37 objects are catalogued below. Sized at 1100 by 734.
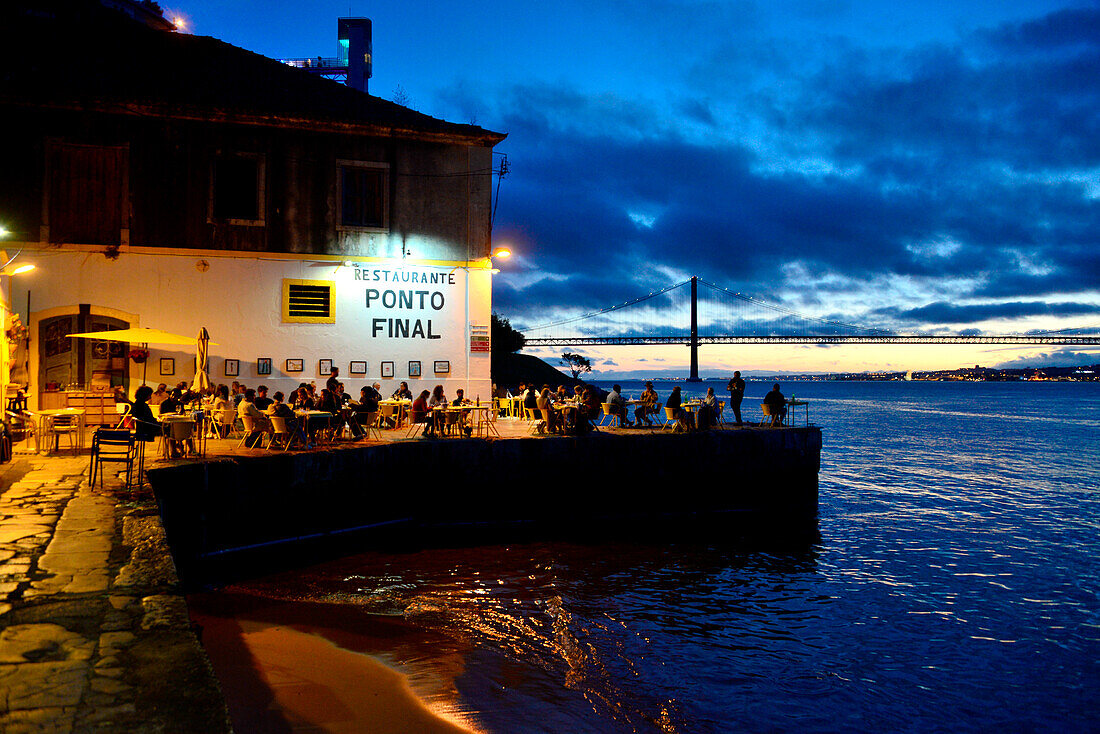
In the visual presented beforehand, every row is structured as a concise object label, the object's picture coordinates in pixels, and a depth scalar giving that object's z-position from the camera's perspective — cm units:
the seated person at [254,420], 1251
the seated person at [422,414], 1520
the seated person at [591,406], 1648
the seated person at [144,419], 971
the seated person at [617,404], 1770
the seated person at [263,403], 1428
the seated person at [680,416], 1688
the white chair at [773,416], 1805
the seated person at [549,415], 1603
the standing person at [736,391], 1831
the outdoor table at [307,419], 1284
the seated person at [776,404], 1797
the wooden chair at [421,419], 1517
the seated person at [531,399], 1833
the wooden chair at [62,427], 1249
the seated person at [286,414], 1274
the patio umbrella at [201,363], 1506
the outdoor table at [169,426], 1063
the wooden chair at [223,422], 1397
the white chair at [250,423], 1252
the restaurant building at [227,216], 1648
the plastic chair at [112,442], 906
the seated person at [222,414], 1398
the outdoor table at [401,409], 1636
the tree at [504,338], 5038
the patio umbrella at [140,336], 1375
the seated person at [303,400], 1509
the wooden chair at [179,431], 1075
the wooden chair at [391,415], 1644
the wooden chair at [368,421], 1435
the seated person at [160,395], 1482
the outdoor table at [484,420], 1515
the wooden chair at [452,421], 1541
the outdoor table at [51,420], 1239
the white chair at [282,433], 1266
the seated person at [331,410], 1335
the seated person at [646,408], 1830
